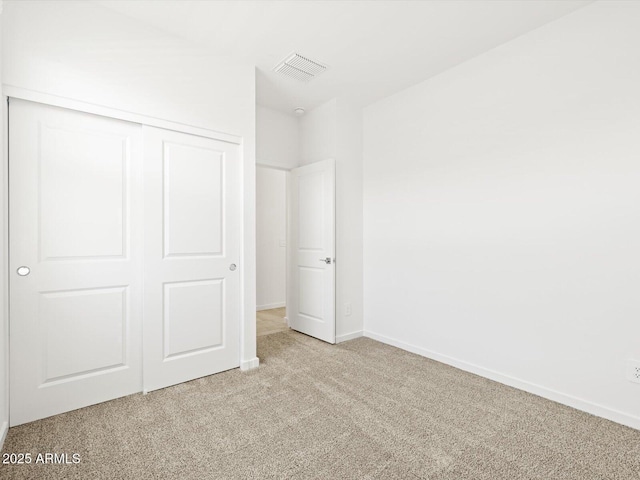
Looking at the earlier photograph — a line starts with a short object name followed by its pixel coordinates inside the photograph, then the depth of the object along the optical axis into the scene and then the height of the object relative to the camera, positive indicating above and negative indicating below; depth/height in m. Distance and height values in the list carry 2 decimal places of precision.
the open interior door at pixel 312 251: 3.61 -0.13
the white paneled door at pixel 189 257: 2.45 -0.14
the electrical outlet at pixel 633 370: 2.00 -0.81
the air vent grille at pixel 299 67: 2.88 +1.59
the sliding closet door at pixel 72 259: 1.99 -0.13
